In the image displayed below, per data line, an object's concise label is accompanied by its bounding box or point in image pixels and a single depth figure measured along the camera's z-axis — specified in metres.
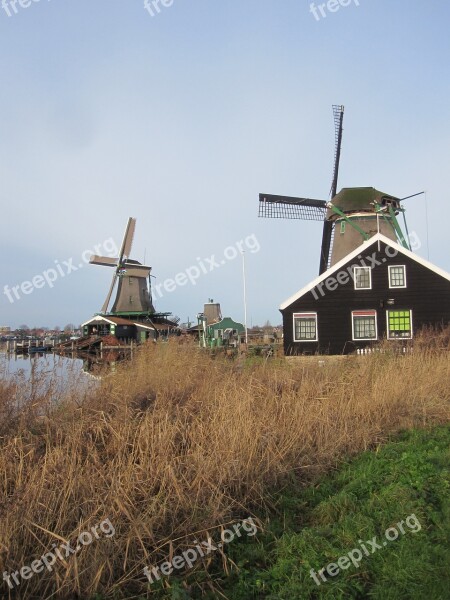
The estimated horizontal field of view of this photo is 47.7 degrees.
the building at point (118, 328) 47.72
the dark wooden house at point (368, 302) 24.42
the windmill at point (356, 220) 30.39
